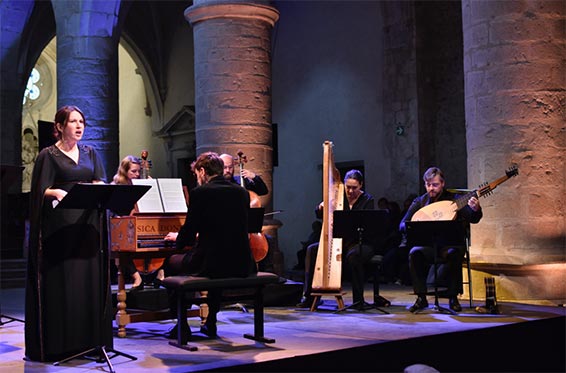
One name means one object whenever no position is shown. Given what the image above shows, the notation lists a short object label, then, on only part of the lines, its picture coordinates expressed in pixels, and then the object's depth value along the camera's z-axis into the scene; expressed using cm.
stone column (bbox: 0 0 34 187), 1816
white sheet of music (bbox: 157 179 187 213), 704
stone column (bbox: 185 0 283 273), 1026
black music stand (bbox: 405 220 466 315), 771
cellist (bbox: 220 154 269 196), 872
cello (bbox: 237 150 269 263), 780
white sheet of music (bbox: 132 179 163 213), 686
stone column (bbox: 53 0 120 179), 1366
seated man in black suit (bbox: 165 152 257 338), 623
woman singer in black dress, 574
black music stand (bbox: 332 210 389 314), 781
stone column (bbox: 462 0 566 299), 862
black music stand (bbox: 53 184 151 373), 537
